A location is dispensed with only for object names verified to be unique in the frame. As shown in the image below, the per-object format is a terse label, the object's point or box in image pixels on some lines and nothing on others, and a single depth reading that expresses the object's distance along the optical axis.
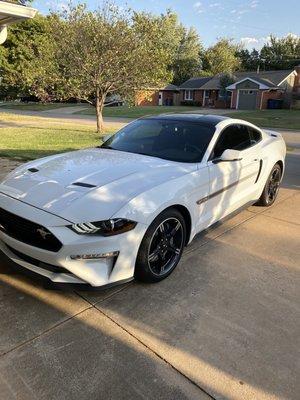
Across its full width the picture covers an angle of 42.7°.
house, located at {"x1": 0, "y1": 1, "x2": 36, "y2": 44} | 6.90
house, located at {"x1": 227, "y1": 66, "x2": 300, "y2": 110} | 46.43
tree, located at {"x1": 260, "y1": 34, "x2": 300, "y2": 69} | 71.12
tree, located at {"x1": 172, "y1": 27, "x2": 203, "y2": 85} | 67.25
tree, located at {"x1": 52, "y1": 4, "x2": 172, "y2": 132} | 15.09
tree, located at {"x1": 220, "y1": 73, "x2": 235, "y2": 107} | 49.38
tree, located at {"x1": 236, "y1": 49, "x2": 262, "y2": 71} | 75.06
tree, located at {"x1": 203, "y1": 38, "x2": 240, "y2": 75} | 65.50
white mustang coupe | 3.04
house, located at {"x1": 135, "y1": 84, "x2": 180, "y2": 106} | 58.25
